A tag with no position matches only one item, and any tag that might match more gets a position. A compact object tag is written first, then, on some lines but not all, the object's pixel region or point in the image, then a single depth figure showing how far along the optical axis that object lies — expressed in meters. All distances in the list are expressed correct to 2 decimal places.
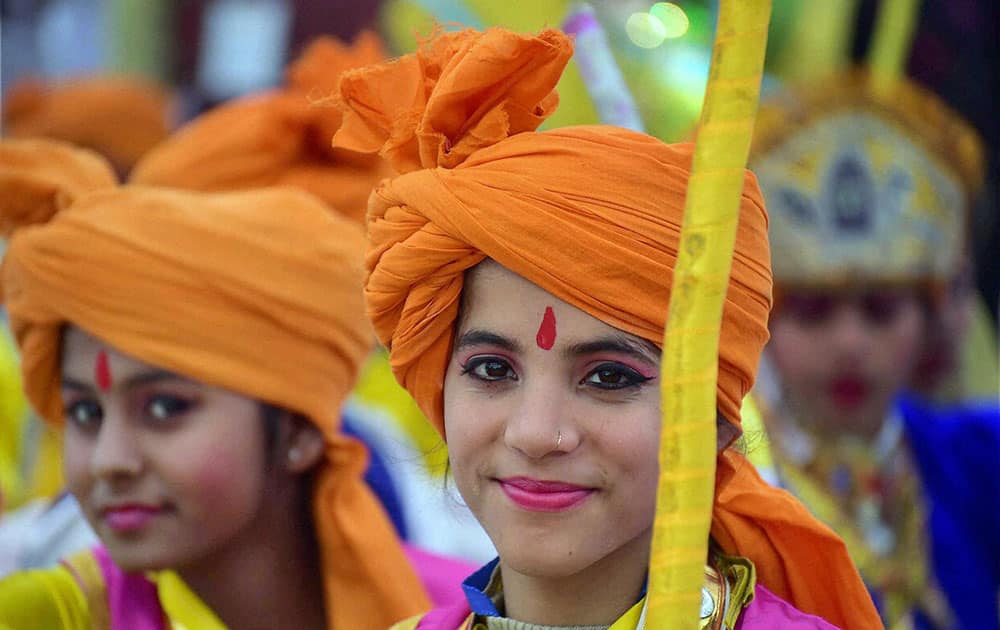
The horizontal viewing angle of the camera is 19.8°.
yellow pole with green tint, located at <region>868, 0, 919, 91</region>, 11.07
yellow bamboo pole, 3.02
